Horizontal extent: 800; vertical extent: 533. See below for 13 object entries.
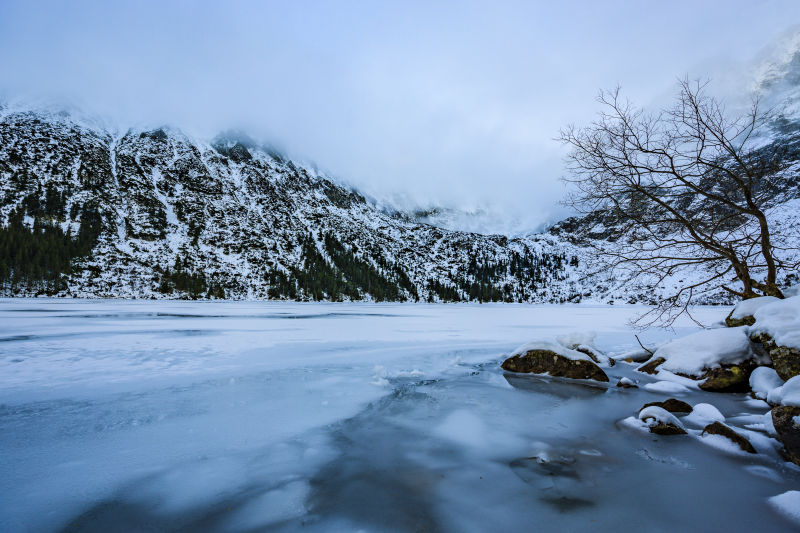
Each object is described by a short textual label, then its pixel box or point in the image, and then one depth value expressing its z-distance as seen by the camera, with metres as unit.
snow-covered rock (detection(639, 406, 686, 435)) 5.27
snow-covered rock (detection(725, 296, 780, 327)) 8.33
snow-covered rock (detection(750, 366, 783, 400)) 6.97
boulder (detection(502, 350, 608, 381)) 9.66
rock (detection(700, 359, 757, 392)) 7.96
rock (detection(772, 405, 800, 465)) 4.04
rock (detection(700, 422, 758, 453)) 4.54
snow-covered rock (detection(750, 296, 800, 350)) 5.84
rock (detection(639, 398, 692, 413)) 6.30
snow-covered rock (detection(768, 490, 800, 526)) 3.10
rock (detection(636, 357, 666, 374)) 10.33
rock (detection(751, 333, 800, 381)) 5.70
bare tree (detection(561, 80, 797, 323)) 5.31
